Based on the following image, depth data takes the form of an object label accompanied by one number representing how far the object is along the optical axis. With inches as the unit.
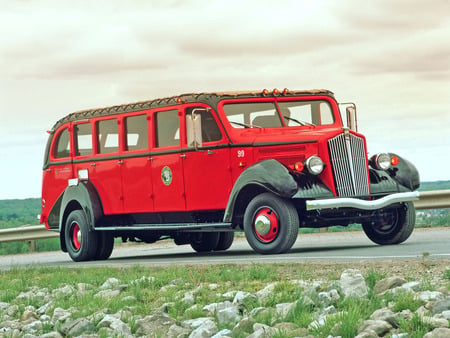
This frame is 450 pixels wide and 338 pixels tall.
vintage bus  531.8
